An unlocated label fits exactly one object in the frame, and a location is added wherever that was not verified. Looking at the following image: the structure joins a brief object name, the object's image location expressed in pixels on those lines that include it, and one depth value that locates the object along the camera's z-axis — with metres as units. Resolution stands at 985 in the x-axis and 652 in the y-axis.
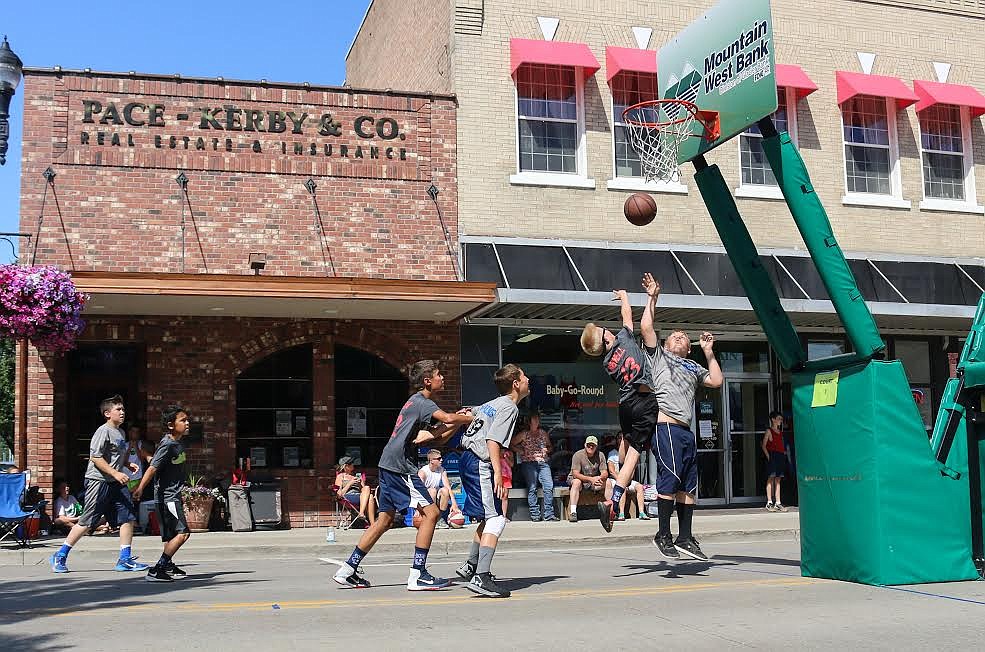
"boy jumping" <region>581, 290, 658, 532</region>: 9.26
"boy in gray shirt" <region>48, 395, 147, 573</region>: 10.94
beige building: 18.80
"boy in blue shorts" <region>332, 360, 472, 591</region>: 8.66
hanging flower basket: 14.01
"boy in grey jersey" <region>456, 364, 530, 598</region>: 8.34
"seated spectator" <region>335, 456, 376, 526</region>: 16.95
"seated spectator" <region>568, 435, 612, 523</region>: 17.72
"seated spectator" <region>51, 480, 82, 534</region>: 16.09
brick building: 17.02
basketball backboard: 9.41
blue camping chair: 14.38
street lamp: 13.22
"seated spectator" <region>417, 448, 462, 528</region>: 16.25
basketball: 13.87
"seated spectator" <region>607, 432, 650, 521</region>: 17.70
